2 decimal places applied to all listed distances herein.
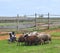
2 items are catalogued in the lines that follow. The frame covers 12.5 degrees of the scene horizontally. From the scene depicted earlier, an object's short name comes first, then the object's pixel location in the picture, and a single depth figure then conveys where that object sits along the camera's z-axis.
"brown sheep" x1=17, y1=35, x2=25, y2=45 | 19.36
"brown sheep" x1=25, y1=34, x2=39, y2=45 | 18.95
